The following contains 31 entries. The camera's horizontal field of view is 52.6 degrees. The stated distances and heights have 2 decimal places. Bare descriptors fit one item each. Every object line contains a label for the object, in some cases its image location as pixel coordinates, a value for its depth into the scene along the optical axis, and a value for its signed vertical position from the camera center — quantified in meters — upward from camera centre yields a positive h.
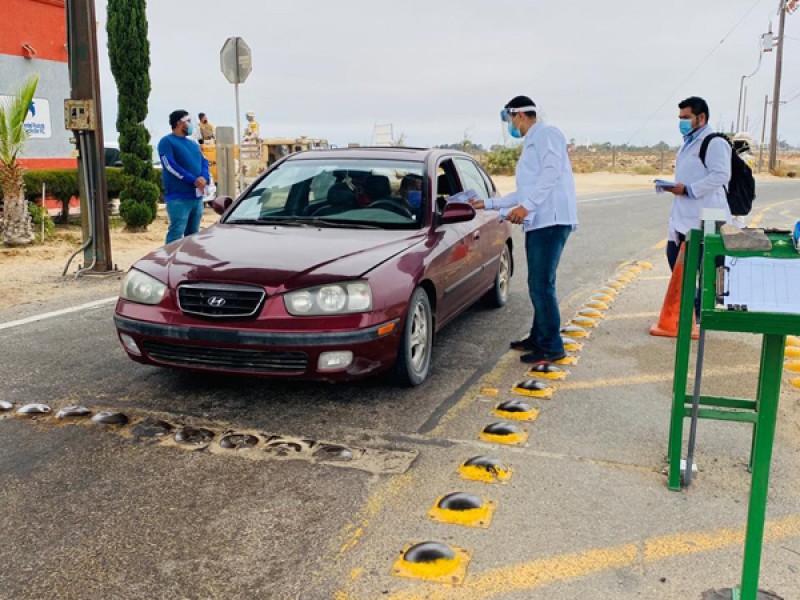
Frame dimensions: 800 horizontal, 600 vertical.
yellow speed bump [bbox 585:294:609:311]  7.75 -1.40
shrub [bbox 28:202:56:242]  13.34 -1.14
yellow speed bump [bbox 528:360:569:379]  5.48 -1.45
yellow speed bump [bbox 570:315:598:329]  7.05 -1.42
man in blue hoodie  8.98 -0.23
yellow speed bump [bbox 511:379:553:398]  5.06 -1.45
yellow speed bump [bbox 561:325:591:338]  6.67 -1.43
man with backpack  5.96 -0.09
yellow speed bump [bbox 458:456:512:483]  3.80 -1.48
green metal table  2.59 -0.63
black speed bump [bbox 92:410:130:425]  4.48 -1.47
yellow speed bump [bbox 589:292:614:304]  8.10 -1.40
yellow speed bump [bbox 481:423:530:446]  4.28 -1.47
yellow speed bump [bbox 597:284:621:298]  8.43 -1.39
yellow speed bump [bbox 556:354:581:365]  5.81 -1.45
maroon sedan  4.44 -0.71
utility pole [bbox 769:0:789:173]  48.16 +3.89
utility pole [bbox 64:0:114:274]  9.41 +0.30
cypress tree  14.19 +0.86
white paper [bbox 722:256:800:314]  2.59 -0.40
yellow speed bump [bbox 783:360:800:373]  5.67 -1.43
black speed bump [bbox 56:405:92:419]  4.58 -1.47
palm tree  11.93 -0.29
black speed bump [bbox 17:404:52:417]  4.62 -1.48
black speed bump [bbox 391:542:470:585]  2.95 -1.50
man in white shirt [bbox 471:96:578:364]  5.34 -0.31
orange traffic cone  6.56 -1.24
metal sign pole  12.46 +0.34
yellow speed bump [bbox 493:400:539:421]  4.65 -1.46
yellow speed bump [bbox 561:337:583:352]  6.19 -1.43
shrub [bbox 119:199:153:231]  14.49 -1.12
